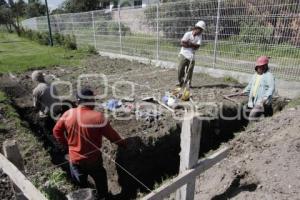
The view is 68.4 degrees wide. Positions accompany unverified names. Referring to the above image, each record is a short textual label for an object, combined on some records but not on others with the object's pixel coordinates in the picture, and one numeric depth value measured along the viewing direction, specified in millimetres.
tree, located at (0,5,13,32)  31369
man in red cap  4406
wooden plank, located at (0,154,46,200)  1899
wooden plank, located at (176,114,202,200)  2255
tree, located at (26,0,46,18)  36423
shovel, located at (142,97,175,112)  5299
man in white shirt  5948
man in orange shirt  2942
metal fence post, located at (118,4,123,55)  10358
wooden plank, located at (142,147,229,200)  2241
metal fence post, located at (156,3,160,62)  8542
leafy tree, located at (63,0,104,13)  28240
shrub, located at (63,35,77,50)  13375
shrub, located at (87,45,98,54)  12019
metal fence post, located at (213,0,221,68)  6713
